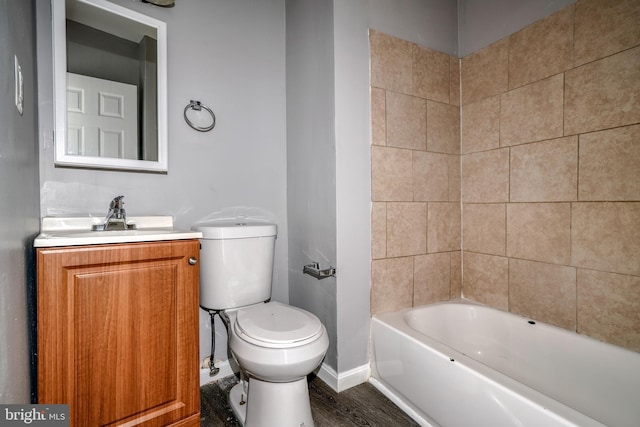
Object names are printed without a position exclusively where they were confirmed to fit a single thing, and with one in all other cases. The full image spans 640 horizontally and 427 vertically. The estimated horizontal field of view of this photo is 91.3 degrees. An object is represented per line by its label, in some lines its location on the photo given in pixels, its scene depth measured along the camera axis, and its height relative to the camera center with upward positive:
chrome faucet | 1.32 -0.04
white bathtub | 1.07 -0.69
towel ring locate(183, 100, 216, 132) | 1.65 +0.51
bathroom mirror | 1.34 +0.57
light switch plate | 0.84 +0.35
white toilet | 1.19 -0.49
